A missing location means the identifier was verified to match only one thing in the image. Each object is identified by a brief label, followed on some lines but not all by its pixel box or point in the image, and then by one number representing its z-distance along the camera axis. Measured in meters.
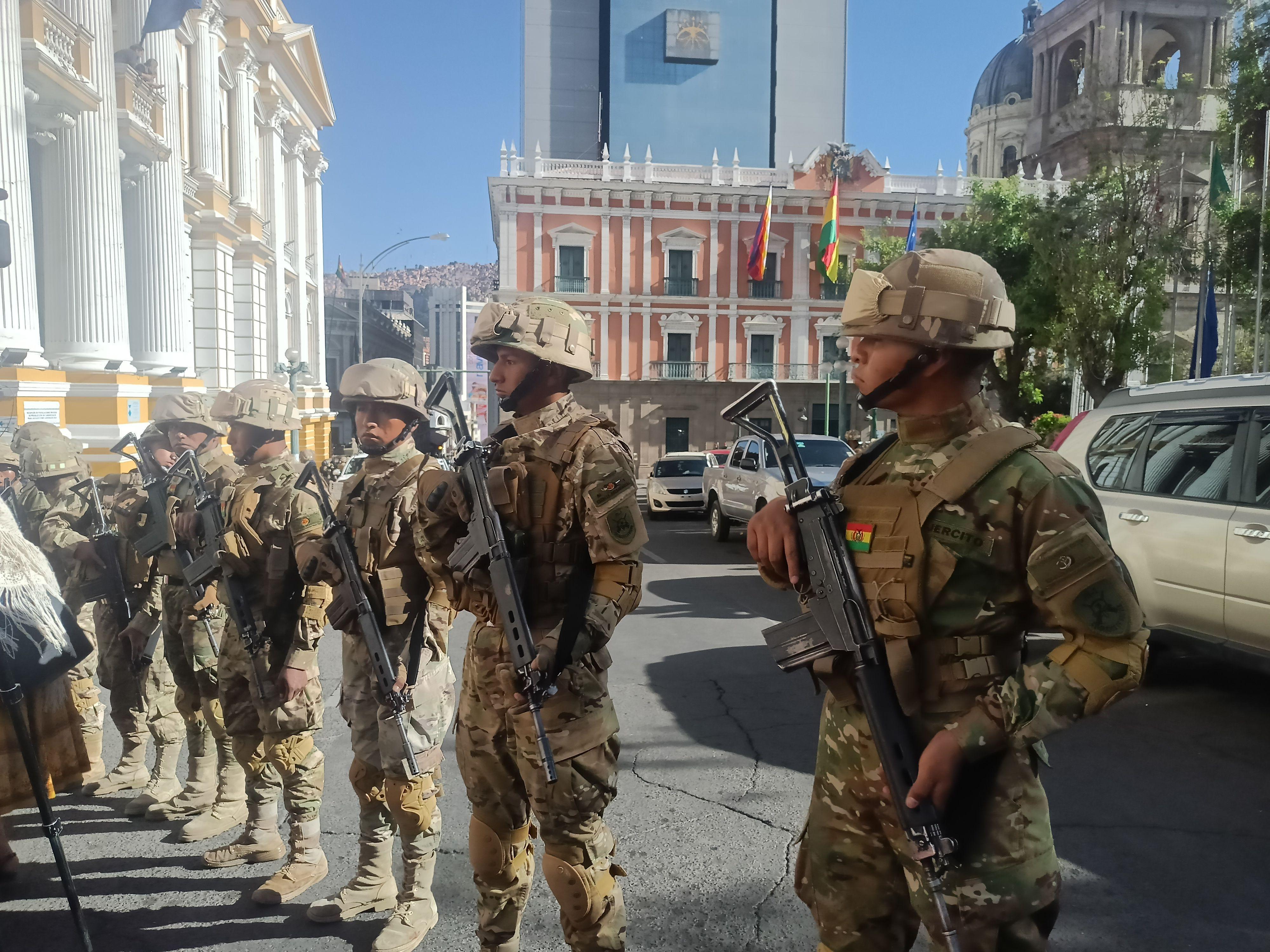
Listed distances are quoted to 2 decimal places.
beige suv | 4.75
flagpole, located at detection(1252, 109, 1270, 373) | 17.28
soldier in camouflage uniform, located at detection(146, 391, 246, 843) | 3.96
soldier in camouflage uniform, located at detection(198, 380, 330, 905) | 3.43
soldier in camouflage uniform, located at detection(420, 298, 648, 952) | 2.47
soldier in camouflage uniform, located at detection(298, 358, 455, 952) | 3.05
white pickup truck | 11.82
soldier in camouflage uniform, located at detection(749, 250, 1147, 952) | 1.65
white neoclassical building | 10.46
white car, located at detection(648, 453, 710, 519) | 17.80
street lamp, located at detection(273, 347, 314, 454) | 22.97
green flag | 17.84
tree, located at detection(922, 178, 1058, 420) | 23.44
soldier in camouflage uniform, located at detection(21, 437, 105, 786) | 4.61
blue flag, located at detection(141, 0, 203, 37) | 15.23
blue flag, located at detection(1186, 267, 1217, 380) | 18.80
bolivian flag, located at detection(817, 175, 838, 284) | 32.03
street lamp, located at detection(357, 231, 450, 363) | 26.02
